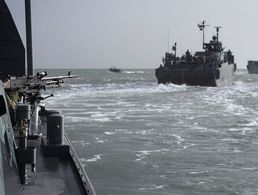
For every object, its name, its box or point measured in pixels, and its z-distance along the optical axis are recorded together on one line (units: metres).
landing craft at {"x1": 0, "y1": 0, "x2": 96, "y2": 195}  5.11
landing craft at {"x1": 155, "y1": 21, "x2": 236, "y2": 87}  79.25
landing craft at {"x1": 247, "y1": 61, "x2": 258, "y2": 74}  184.25
